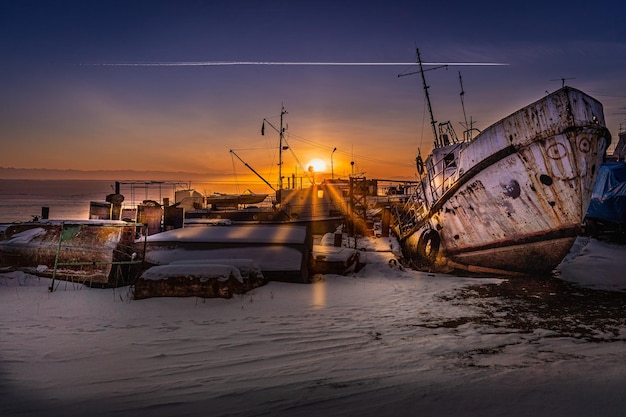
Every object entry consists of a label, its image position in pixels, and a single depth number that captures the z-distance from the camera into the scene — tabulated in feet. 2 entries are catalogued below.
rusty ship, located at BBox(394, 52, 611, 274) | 29.94
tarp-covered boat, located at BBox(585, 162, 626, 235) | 49.96
